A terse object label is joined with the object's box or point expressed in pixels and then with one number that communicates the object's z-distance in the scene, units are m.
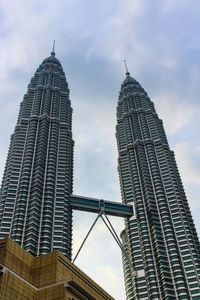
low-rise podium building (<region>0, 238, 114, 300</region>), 46.25
